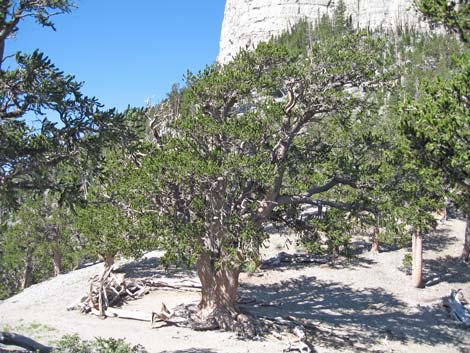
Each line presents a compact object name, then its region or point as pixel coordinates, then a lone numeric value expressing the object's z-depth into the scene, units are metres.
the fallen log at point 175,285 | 23.72
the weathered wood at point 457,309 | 20.12
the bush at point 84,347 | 9.78
